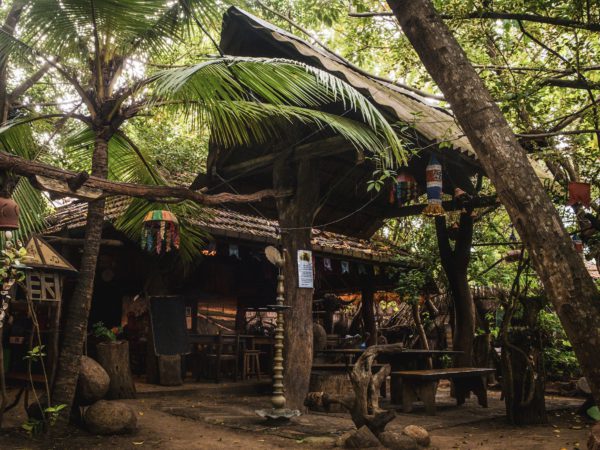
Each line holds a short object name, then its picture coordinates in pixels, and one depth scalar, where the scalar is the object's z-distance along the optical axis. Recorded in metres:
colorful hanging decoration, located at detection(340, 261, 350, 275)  11.25
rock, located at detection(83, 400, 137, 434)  5.63
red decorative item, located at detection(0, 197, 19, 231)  4.19
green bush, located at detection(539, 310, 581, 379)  10.06
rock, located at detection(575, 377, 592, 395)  7.45
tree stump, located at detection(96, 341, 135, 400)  7.49
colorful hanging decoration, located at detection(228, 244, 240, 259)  9.44
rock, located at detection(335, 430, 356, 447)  5.24
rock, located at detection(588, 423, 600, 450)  3.02
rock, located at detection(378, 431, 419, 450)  5.11
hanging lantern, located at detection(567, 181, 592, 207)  5.95
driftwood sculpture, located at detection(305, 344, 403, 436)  5.36
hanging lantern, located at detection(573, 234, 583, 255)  7.64
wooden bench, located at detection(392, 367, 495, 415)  7.16
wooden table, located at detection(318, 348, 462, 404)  8.45
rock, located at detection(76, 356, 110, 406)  6.12
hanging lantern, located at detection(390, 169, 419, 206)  7.34
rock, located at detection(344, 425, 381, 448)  5.16
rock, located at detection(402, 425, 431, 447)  5.29
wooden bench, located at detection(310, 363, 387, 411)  7.84
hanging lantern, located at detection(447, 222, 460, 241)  9.66
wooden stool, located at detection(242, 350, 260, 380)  10.74
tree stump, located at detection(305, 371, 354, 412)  7.84
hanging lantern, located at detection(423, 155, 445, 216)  6.65
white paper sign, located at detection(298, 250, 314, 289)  7.08
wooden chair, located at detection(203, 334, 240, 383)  10.21
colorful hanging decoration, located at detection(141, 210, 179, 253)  7.13
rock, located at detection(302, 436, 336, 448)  5.34
